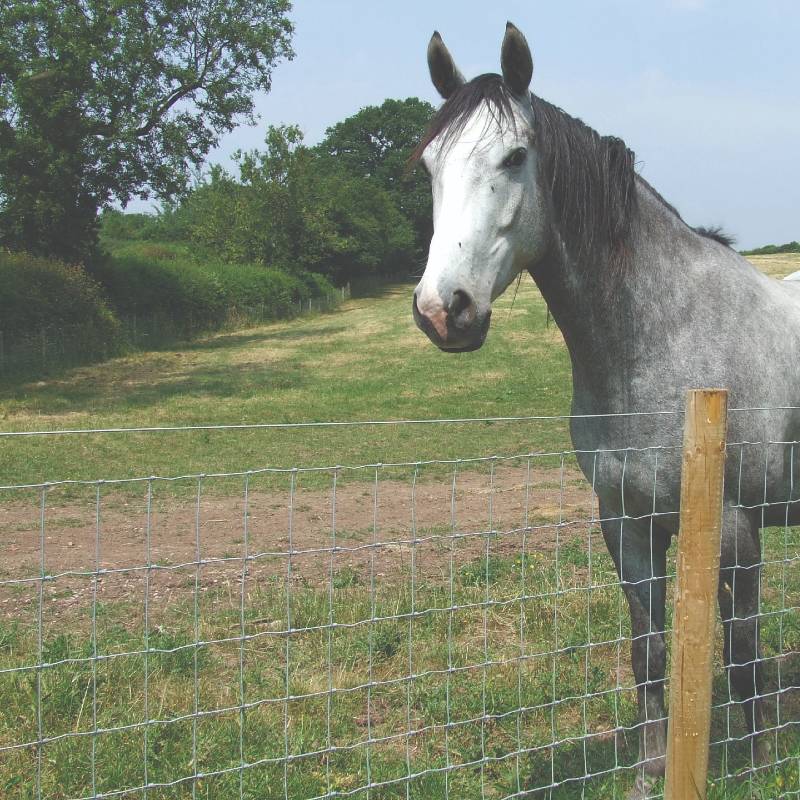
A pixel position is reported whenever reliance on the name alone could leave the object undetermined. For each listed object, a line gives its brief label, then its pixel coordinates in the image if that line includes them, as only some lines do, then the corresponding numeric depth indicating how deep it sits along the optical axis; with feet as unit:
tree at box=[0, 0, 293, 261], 61.62
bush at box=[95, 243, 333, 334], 86.02
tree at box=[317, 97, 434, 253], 208.85
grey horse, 8.80
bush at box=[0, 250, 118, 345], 64.44
